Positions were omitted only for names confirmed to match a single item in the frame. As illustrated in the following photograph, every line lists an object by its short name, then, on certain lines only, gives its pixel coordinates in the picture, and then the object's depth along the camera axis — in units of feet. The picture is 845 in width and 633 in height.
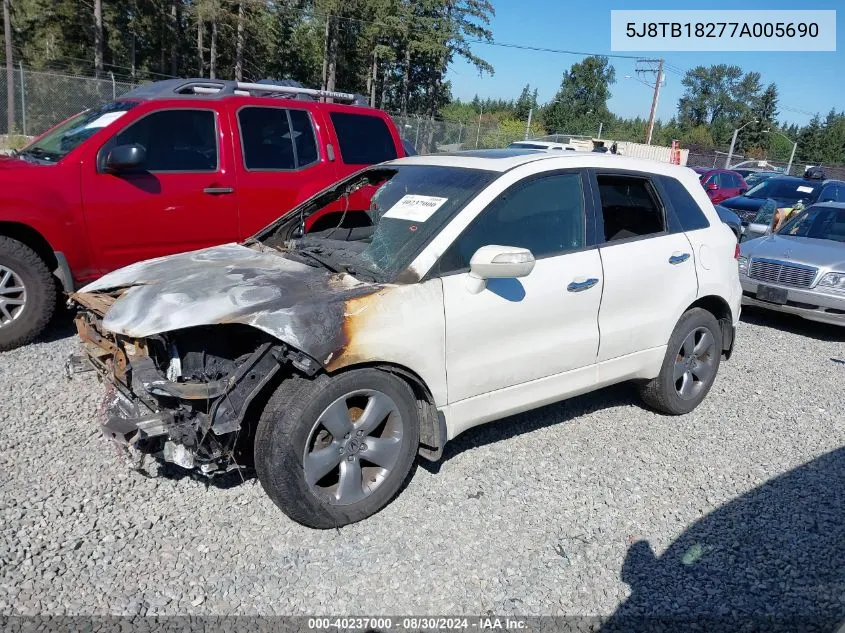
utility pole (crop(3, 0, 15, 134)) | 57.41
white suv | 9.46
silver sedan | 22.82
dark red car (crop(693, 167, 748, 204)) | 60.59
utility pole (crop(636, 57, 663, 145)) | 132.57
